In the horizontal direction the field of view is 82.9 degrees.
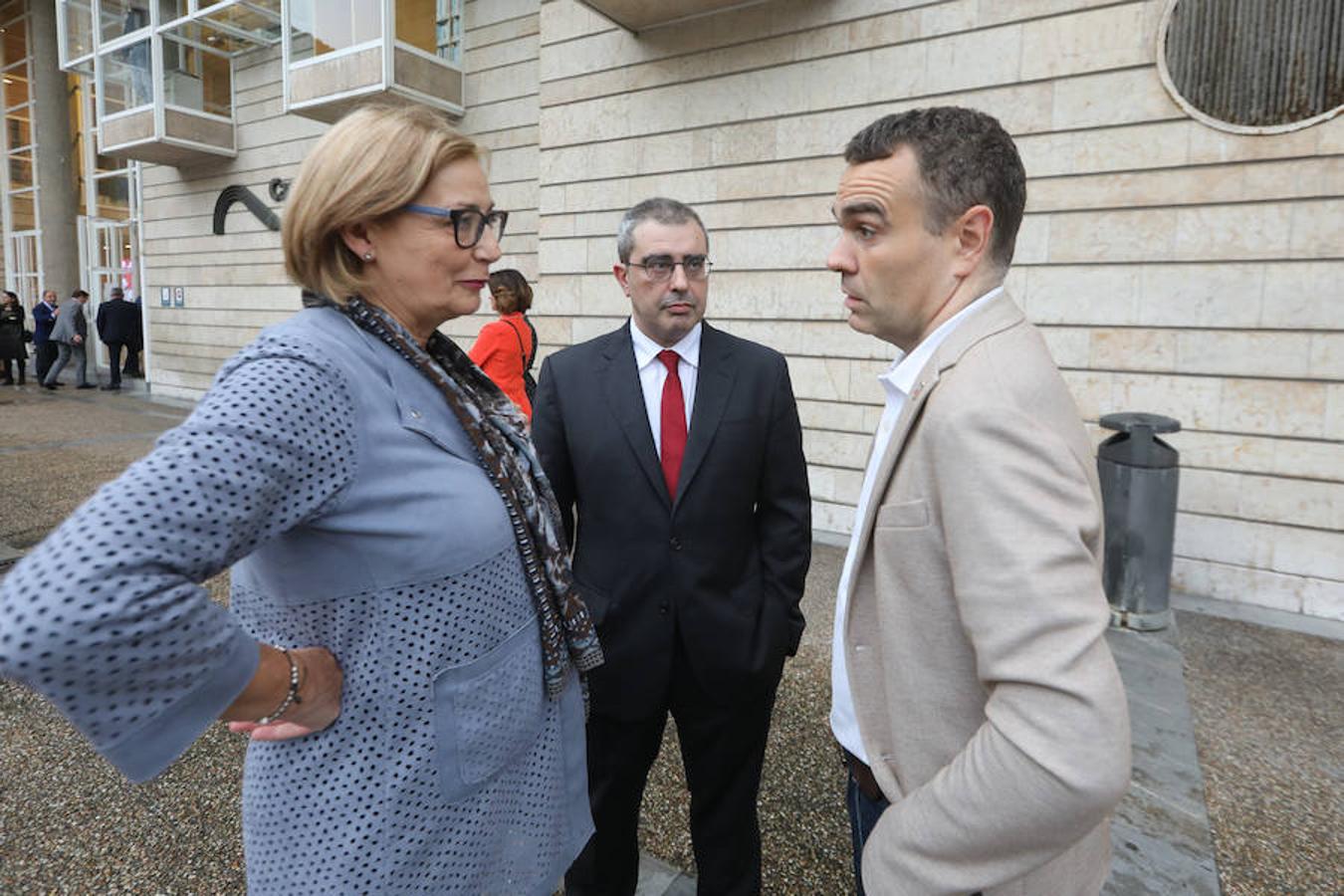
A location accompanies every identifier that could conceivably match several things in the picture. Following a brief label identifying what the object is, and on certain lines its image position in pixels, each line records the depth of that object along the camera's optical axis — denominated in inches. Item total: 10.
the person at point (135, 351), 611.3
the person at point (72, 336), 584.1
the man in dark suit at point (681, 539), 84.1
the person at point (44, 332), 612.1
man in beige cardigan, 36.4
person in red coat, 199.3
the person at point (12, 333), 601.6
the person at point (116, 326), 589.6
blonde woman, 33.3
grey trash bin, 175.9
